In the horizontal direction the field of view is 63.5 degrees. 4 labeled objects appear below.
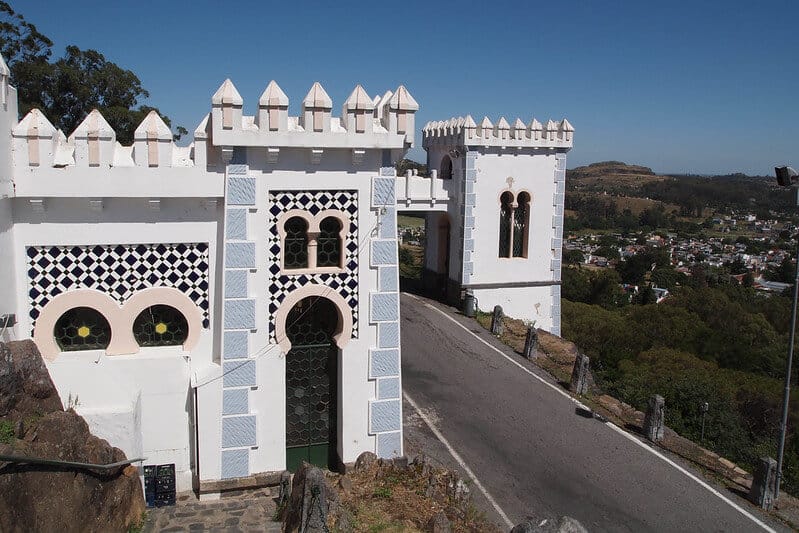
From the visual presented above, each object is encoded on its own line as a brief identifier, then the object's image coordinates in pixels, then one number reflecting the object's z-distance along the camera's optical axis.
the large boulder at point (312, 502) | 6.73
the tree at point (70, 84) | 19.12
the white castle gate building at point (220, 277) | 7.59
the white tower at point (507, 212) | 17.91
